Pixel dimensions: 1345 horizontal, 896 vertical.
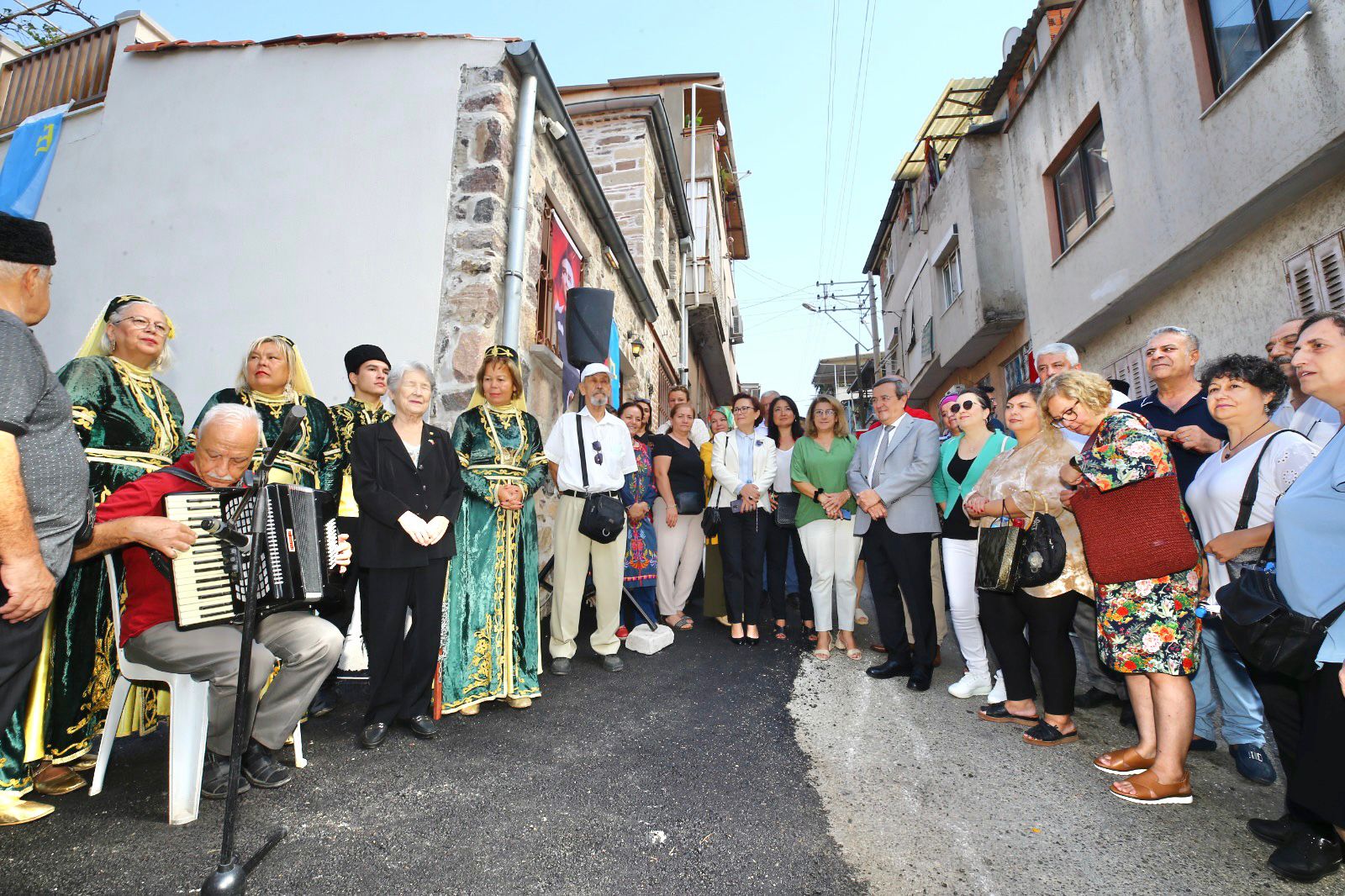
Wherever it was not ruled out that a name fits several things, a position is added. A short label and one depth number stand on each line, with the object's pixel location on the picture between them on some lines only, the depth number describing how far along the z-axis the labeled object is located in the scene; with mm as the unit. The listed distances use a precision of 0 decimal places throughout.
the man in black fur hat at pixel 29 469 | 1736
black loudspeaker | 5914
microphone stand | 1801
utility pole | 22981
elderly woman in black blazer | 3105
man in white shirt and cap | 4184
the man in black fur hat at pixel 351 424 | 3527
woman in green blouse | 4480
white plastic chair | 2270
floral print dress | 2465
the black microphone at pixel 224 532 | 1994
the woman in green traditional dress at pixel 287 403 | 3352
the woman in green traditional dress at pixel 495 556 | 3461
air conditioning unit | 22062
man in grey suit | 3902
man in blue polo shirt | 3238
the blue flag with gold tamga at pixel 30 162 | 5973
